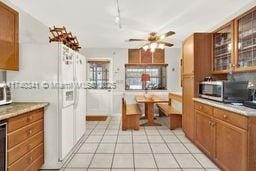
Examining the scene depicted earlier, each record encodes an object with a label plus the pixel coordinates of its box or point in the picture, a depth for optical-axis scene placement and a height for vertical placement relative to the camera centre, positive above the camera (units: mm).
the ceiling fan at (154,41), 2944 +1017
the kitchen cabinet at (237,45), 1708 +594
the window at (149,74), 4595 +269
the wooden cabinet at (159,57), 4508 +946
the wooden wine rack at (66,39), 2035 +759
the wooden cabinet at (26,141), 1269 -664
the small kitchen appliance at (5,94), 1569 -142
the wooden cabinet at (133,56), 4499 +976
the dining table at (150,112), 3435 -790
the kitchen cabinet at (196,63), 2366 +387
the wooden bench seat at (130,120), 3173 -924
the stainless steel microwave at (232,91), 1774 -107
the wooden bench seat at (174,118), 3199 -882
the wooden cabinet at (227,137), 1315 -678
